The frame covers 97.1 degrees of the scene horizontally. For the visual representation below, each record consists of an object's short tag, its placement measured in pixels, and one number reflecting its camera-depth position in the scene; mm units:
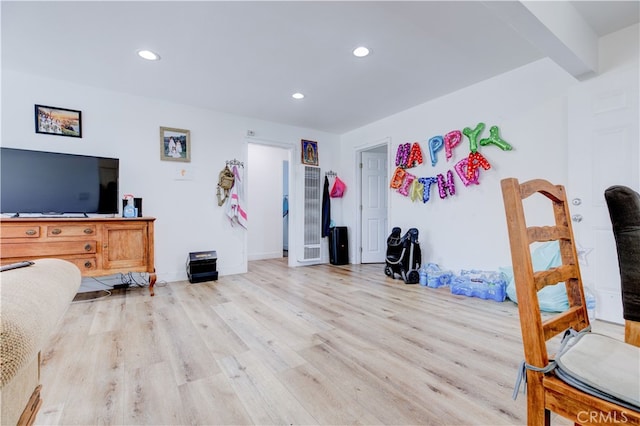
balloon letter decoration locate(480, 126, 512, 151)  3059
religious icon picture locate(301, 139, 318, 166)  5062
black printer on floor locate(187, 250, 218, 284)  3730
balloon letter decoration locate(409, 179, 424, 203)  3941
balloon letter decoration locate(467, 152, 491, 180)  3209
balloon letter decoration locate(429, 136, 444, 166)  3672
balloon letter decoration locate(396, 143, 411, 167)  4125
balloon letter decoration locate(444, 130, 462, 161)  3476
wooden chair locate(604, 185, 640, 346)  835
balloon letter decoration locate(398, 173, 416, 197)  4082
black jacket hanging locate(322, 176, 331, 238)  5250
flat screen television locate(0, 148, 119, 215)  2738
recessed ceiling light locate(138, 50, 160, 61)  2650
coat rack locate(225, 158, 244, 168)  4268
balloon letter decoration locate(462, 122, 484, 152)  3266
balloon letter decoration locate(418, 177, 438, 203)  3798
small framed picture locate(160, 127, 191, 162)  3793
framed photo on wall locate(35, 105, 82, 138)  3123
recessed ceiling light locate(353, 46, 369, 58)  2598
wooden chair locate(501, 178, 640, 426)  639
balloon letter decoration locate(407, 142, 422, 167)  3952
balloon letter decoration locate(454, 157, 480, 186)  3293
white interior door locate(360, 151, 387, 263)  5238
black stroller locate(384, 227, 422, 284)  3672
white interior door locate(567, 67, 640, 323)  2291
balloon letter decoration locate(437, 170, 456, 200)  3549
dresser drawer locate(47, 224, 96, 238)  2683
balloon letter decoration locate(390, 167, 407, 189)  4211
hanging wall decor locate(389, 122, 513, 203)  3246
